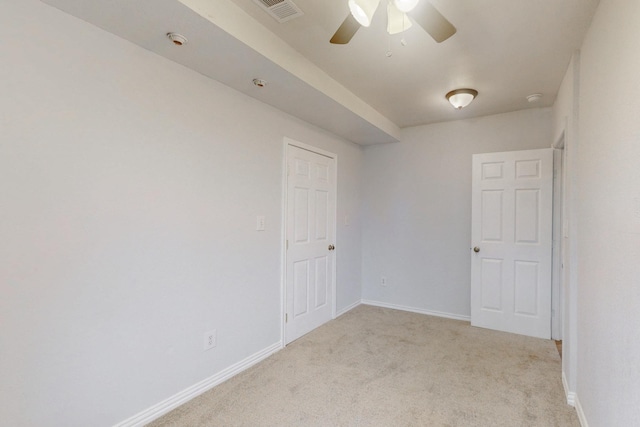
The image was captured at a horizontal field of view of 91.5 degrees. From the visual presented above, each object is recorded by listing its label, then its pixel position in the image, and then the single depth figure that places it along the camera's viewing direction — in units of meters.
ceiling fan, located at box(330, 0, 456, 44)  1.37
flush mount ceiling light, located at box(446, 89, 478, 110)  2.94
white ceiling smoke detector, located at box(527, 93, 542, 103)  3.03
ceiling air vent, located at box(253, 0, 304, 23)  1.77
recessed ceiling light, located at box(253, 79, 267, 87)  2.35
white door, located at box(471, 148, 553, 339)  3.26
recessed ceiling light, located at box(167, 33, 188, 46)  1.76
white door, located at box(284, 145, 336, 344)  3.15
